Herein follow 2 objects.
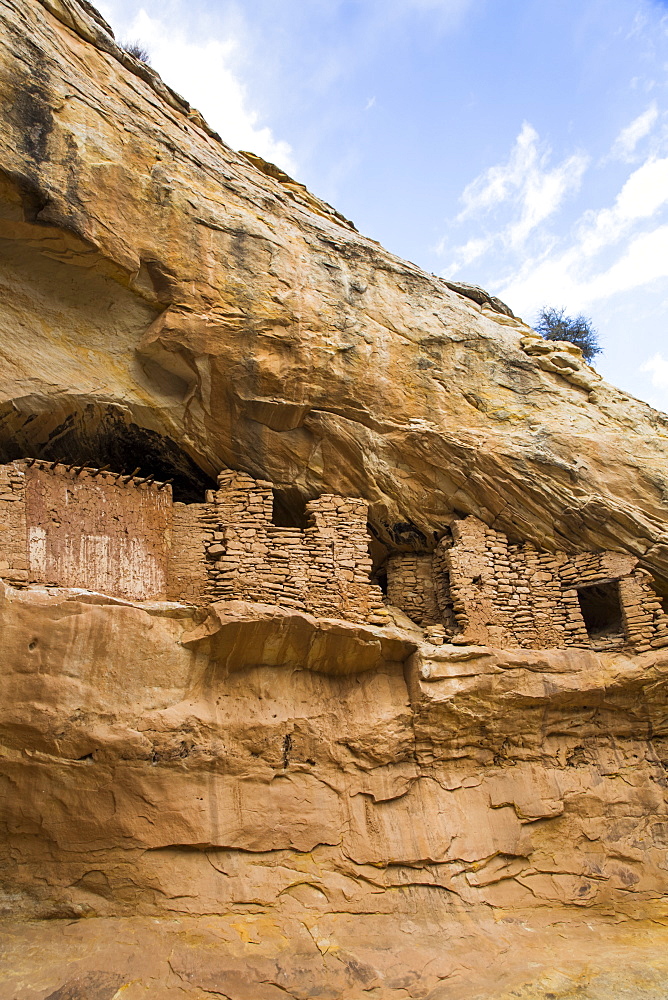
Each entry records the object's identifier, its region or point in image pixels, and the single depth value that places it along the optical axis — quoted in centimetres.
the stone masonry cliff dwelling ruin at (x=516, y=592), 914
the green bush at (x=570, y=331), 1891
